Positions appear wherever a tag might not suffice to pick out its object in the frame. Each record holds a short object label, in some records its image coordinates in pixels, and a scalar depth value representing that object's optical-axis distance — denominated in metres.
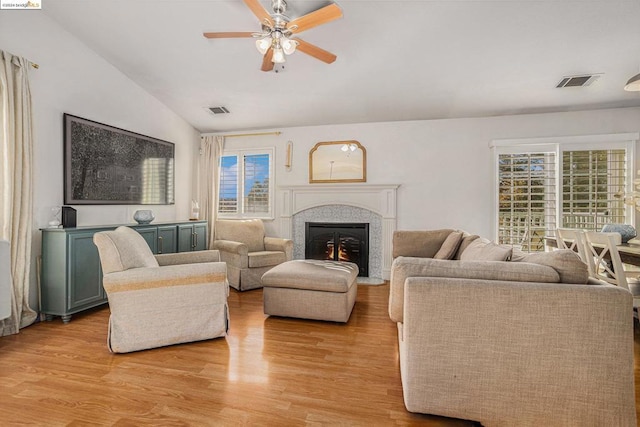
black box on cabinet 3.05
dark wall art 3.28
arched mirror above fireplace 4.83
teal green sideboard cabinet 2.83
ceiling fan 2.10
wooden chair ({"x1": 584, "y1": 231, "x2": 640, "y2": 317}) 2.33
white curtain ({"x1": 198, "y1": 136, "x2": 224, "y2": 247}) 5.25
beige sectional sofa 1.31
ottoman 2.77
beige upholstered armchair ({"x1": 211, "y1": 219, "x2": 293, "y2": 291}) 3.99
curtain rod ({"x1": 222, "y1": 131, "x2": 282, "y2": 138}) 5.11
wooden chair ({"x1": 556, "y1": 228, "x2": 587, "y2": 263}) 2.75
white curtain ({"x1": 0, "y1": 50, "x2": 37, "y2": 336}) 2.58
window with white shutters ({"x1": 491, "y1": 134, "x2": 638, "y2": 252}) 4.01
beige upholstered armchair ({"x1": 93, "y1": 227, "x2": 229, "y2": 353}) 2.20
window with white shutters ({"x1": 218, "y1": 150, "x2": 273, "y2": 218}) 5.23
